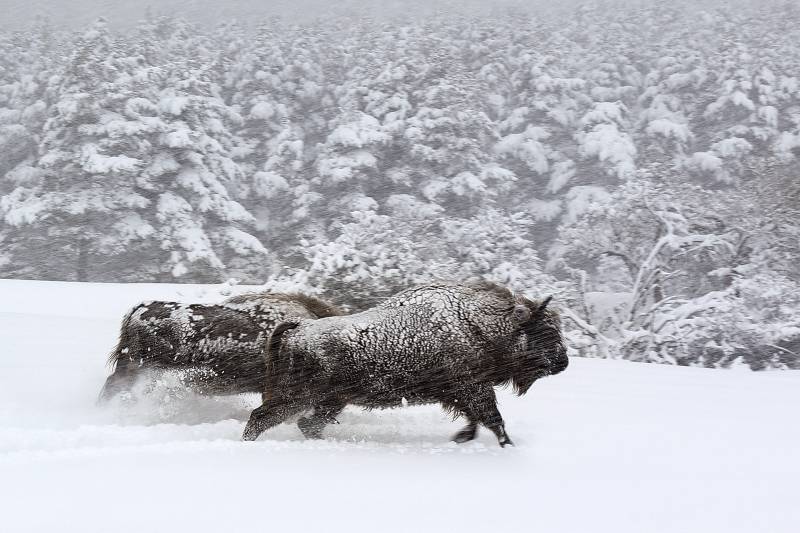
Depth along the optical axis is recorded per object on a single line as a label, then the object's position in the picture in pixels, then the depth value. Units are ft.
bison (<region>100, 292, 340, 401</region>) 41.83
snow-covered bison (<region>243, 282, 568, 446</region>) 35.09
